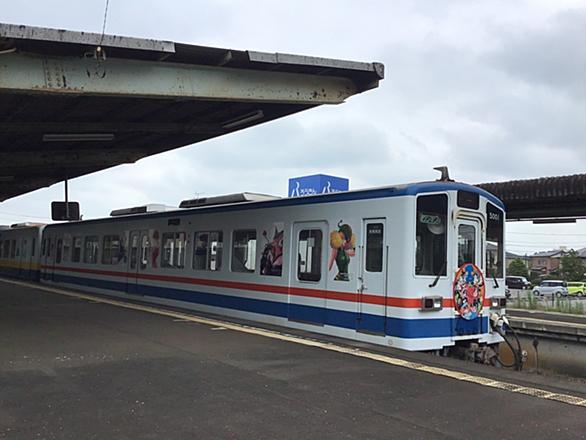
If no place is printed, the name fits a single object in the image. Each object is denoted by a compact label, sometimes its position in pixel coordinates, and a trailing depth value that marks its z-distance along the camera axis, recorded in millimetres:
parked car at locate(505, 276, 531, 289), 50469
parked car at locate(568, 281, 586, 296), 47888
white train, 8992
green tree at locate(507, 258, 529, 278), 75125
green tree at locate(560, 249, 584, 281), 66562
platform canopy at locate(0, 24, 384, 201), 8391
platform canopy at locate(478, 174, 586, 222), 16781
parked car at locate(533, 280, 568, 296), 45031
